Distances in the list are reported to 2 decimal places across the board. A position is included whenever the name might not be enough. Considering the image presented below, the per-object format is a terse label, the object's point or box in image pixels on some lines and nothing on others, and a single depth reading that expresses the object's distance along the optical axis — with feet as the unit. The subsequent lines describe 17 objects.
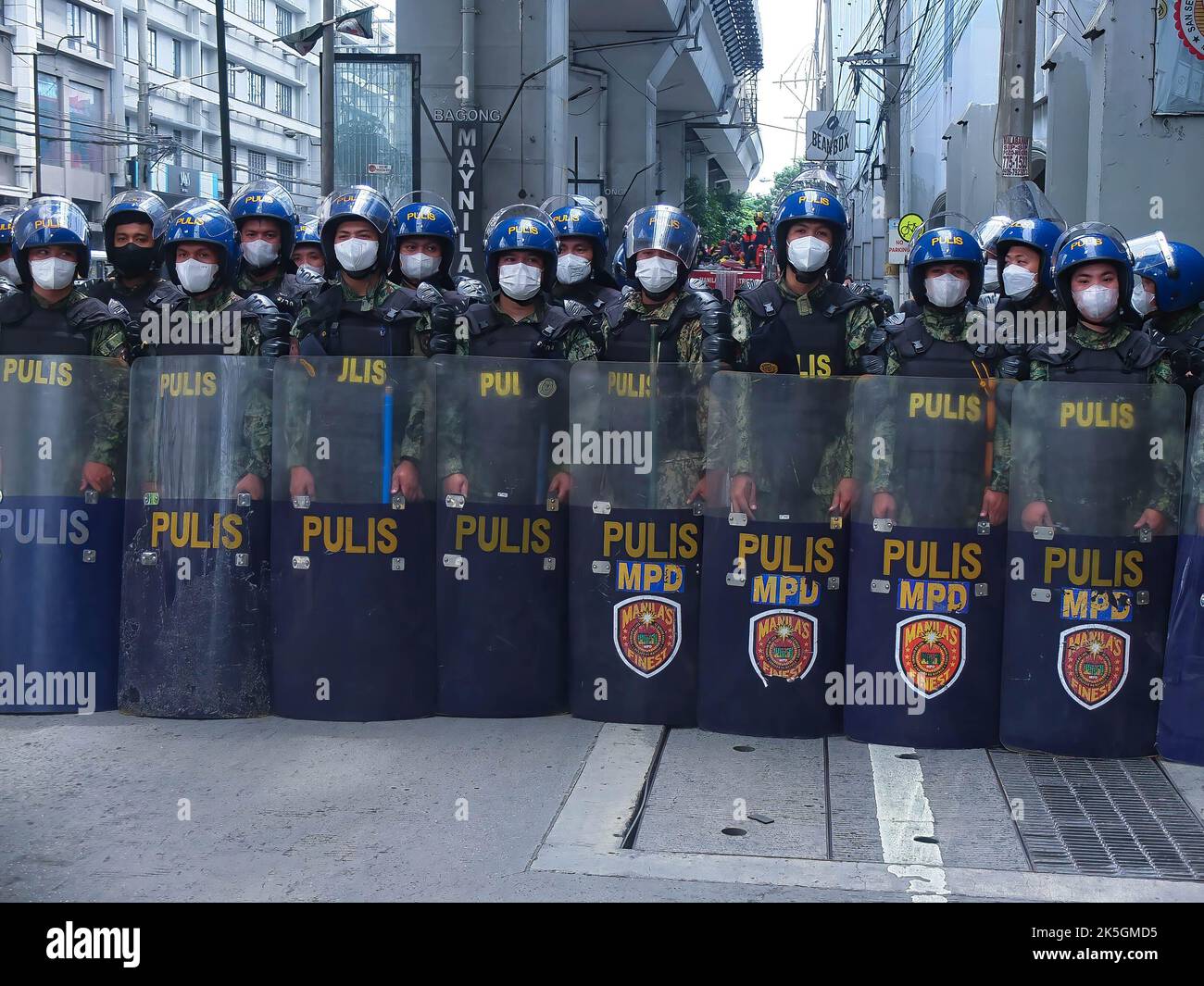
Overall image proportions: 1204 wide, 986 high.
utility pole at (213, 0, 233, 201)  78.89
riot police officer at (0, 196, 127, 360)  23.70
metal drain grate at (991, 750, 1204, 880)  16.63
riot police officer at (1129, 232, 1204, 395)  24.34
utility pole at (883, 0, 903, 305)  94.02
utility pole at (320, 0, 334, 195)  74.13
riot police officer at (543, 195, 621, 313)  26.76
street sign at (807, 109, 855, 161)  104.99
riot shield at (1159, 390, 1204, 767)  19.95
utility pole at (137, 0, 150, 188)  144.35
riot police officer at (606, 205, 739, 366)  23.02
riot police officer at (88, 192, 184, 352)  26.12
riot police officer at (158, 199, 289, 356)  23.11
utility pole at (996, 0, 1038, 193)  47.78
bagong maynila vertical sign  74.59
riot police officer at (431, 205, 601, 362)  23.07
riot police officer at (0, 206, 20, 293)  29.99
